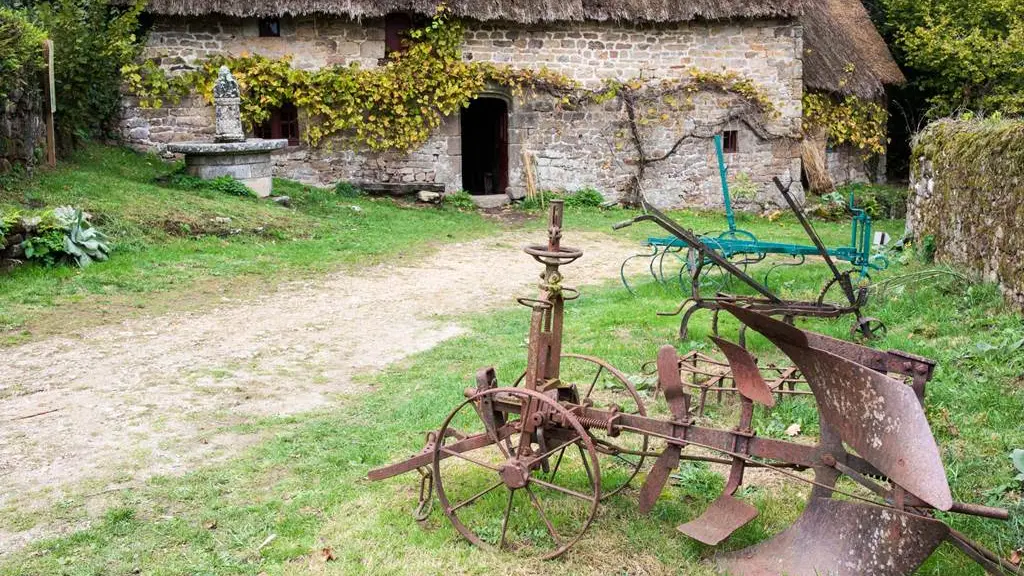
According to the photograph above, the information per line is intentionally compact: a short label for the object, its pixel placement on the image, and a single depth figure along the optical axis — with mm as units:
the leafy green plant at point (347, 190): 15284
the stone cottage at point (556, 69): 14945
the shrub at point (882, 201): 17047
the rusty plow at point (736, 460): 3277
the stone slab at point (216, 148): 12747
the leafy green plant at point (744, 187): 16266
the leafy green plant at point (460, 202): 15719
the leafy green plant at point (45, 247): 9211
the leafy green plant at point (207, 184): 12719
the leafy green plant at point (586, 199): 16500
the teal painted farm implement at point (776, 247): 8289
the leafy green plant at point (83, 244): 9414
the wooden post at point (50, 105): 11781
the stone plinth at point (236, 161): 12812
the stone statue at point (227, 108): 13102
